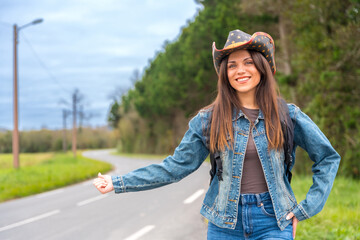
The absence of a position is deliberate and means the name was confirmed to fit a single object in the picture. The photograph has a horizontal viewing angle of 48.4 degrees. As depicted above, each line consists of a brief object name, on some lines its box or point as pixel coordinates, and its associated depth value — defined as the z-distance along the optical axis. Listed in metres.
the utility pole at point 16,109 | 16.59
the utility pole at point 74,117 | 33.06
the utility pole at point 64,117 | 45.37
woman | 2.32
